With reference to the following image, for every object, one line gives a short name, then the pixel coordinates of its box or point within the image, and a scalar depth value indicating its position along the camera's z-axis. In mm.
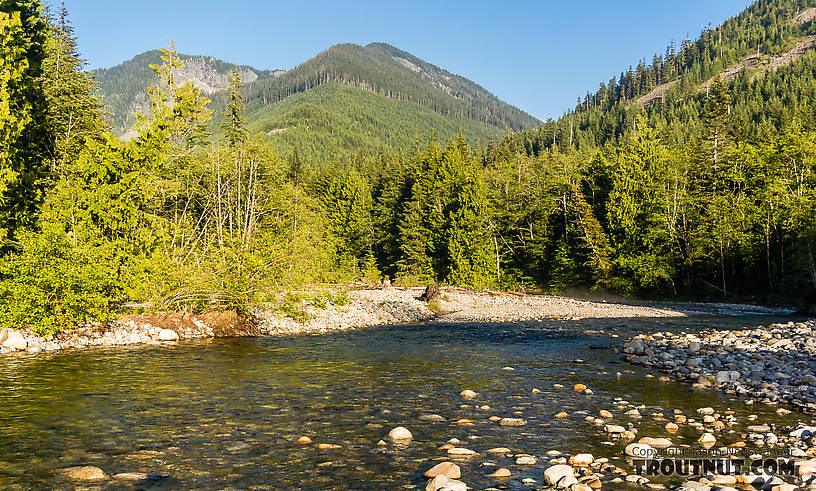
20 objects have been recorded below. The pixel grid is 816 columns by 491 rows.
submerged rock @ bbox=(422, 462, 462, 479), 7547
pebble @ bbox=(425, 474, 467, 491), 6844
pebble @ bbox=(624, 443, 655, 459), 8430
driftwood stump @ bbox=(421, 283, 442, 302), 38844
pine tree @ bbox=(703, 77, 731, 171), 52688
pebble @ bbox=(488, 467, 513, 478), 7660
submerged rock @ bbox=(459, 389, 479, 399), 12963
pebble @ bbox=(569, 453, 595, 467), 8062
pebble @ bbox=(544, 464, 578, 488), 7109
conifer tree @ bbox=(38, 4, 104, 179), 28828
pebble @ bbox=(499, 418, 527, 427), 10414
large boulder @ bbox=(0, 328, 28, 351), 18703
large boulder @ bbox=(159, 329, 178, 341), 22236
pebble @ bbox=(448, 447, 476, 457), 8656
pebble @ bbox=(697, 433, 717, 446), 8969
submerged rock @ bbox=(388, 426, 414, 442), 9531
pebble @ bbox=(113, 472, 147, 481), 7559
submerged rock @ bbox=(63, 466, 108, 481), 7539
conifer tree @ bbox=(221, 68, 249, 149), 51894
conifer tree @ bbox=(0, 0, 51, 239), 23047
